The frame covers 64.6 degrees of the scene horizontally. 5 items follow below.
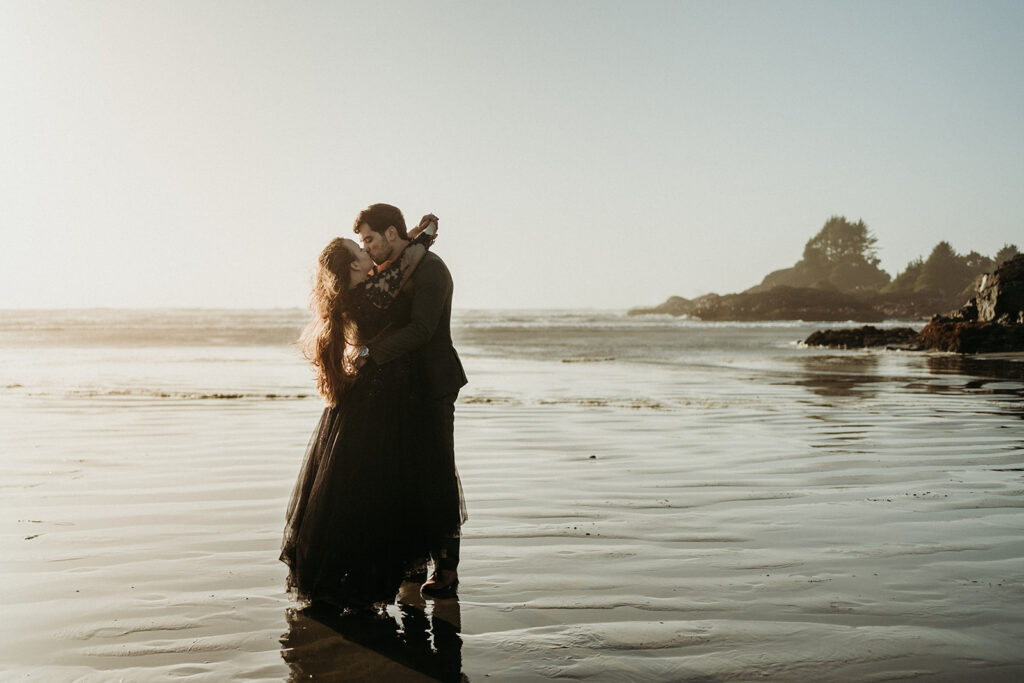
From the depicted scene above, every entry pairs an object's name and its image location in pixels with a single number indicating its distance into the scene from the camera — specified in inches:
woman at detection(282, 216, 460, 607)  163.8
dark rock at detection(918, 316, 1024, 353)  981.2
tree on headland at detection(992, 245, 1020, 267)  3140.3
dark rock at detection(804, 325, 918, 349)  1193.3
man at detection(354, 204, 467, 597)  170.7
